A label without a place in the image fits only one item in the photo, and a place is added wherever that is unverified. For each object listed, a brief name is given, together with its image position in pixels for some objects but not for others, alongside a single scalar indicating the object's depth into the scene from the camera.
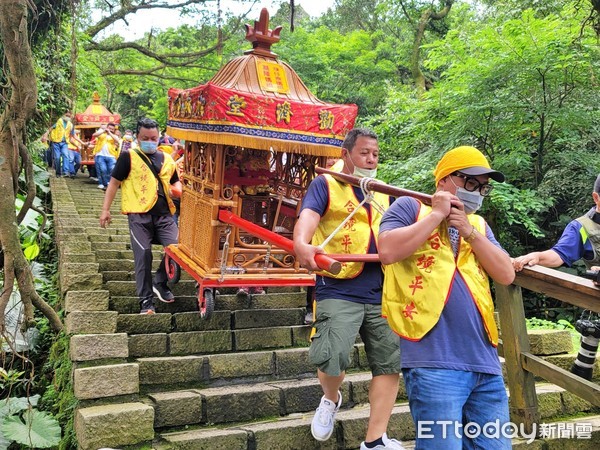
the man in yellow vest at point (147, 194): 5.36
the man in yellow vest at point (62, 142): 14.33
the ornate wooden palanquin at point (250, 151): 4.69
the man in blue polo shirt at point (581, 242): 3.75
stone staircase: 3.59
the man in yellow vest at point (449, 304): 2.31
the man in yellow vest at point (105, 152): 13.29
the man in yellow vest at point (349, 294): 3.11
